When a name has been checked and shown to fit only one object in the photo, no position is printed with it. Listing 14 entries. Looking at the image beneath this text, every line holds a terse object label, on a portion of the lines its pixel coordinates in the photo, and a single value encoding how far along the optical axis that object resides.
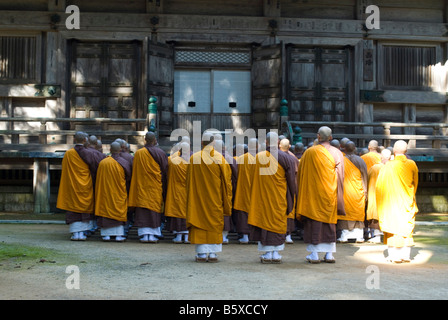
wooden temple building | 15.82
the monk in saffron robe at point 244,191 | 10.39
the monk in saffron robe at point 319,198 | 7.94
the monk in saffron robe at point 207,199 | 7.99
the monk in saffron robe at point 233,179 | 10.20
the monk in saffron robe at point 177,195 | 10.16
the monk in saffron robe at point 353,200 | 10.40
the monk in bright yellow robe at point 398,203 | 7.99
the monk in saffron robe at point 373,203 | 10.51
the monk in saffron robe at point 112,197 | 10.19
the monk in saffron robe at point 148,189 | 10.12
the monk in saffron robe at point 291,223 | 10.12
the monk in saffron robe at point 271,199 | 7.89
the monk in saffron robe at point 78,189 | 10.27
